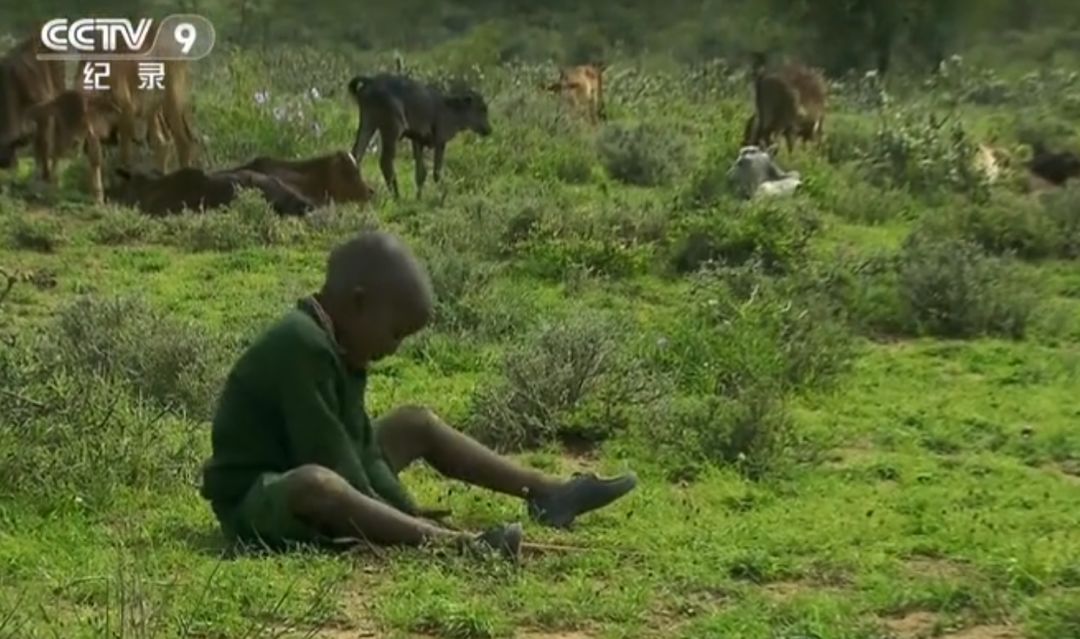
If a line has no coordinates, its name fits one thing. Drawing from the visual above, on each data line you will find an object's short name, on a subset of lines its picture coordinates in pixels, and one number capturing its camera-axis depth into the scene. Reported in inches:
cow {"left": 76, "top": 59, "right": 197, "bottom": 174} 636.1
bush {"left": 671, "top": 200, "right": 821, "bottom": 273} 485.7
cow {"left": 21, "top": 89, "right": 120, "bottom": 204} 601.9
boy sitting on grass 228.7
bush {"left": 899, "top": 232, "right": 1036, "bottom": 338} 419.5
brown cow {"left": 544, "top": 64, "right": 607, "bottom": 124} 881.5
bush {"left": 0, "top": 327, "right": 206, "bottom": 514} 257.8
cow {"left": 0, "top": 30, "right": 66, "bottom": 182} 615.2
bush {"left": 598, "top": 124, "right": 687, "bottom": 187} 697.0
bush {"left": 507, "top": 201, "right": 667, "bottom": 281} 487.2
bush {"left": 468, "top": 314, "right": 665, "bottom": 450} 315.0
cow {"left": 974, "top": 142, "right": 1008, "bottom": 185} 658.2
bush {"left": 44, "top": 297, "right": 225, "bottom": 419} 324.2
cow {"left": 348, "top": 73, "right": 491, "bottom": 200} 644.1
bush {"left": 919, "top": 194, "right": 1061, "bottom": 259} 528.7
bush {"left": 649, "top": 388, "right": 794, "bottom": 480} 294.0
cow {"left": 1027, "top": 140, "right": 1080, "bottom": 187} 676.1
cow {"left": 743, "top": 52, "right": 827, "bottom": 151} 753.0
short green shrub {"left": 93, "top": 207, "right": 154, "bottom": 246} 538.9
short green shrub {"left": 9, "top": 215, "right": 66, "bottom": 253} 520.7
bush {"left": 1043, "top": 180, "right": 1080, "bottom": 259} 541.0
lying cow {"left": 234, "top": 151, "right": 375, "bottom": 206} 582.2
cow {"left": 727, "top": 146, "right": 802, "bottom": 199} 603.8
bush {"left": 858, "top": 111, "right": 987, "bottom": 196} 655.8
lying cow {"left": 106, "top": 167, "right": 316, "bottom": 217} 569.0
